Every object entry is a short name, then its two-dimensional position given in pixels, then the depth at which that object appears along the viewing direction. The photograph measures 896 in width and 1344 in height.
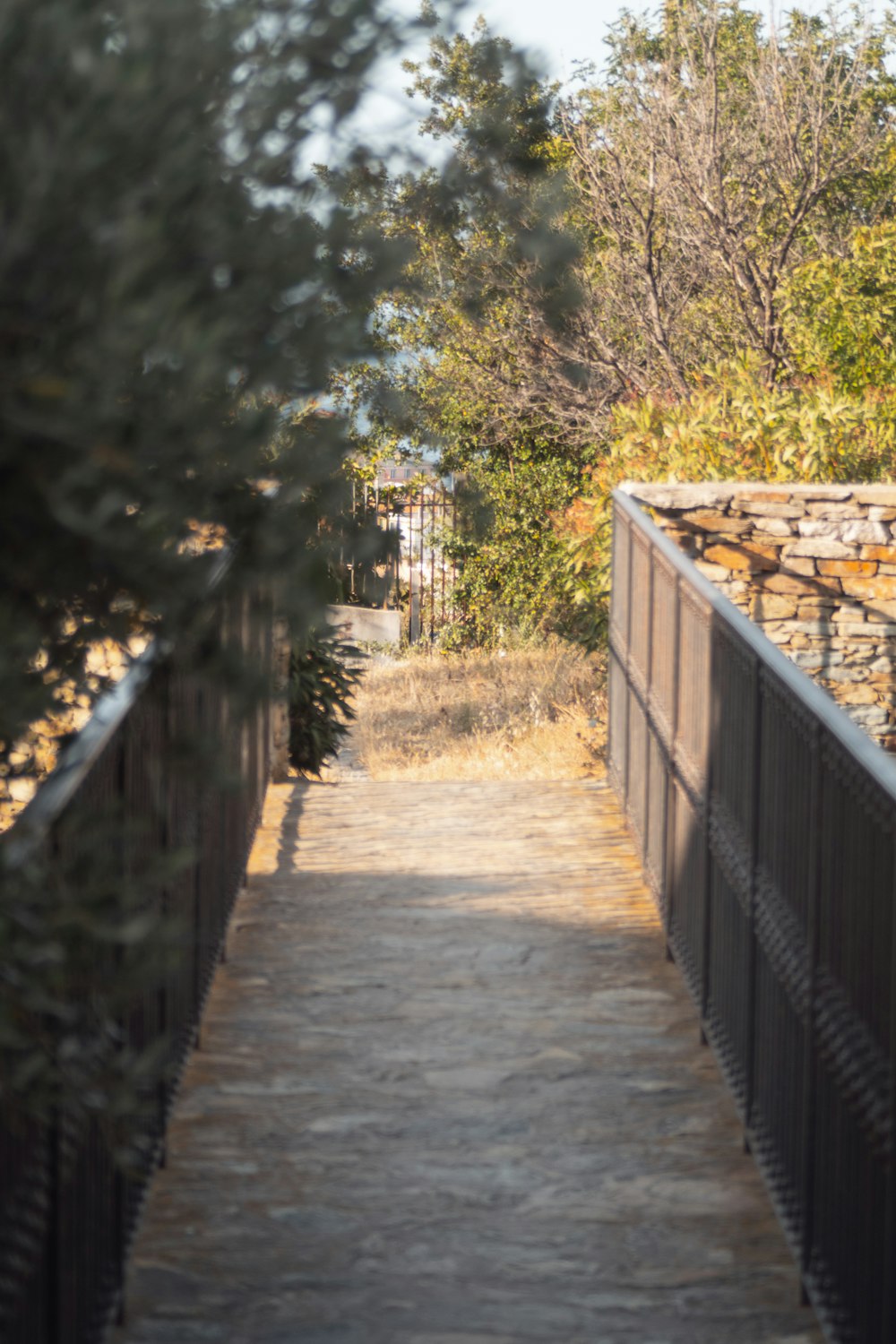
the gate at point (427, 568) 34.59
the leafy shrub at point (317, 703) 19.03
